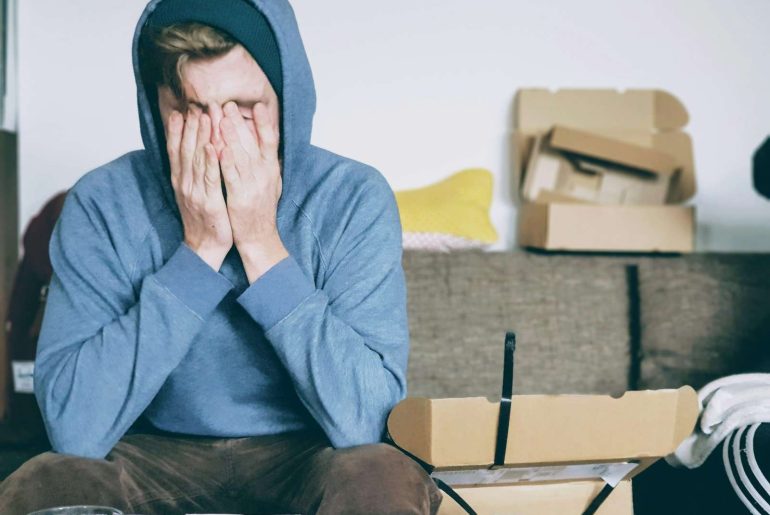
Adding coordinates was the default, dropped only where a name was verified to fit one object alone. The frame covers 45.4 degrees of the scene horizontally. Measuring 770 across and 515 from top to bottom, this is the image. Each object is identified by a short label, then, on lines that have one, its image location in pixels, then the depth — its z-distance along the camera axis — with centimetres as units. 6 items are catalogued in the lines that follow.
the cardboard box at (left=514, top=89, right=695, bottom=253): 208
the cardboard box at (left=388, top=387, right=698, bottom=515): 110
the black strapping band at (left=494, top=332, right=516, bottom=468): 109
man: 120
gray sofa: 191
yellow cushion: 204
